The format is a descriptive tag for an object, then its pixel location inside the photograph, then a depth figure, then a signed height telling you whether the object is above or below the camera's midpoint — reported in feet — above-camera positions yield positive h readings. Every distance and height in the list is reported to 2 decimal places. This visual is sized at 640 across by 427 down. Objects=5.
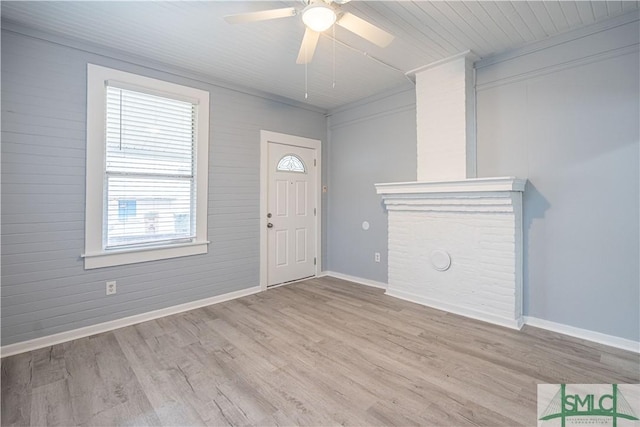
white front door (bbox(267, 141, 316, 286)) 13.92 +0.16
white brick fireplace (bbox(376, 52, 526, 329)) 9.50 -0.07
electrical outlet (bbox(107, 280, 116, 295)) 9.53 -2.27
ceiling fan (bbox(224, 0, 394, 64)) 6.21 +4.23
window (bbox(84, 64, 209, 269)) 9.23 +1.60
